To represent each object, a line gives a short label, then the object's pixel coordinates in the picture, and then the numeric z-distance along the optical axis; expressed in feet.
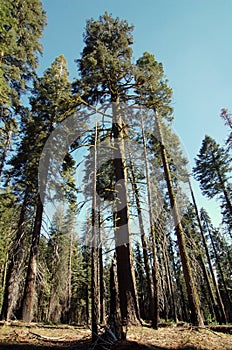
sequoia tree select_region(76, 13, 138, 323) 22.94
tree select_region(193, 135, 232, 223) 63.52
